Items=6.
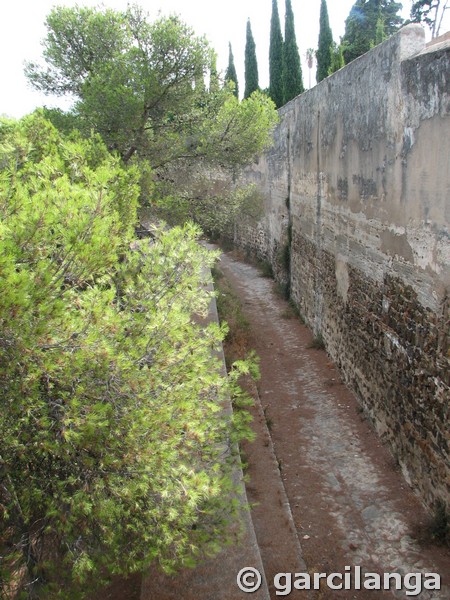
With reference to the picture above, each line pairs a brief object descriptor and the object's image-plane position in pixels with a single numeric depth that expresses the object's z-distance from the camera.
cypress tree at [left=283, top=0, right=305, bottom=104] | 22.73
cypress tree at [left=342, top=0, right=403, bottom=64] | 28.61
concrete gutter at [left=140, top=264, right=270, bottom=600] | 3.80
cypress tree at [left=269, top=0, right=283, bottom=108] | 24.11
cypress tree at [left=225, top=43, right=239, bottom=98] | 29.70
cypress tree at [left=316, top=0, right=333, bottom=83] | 24.34
